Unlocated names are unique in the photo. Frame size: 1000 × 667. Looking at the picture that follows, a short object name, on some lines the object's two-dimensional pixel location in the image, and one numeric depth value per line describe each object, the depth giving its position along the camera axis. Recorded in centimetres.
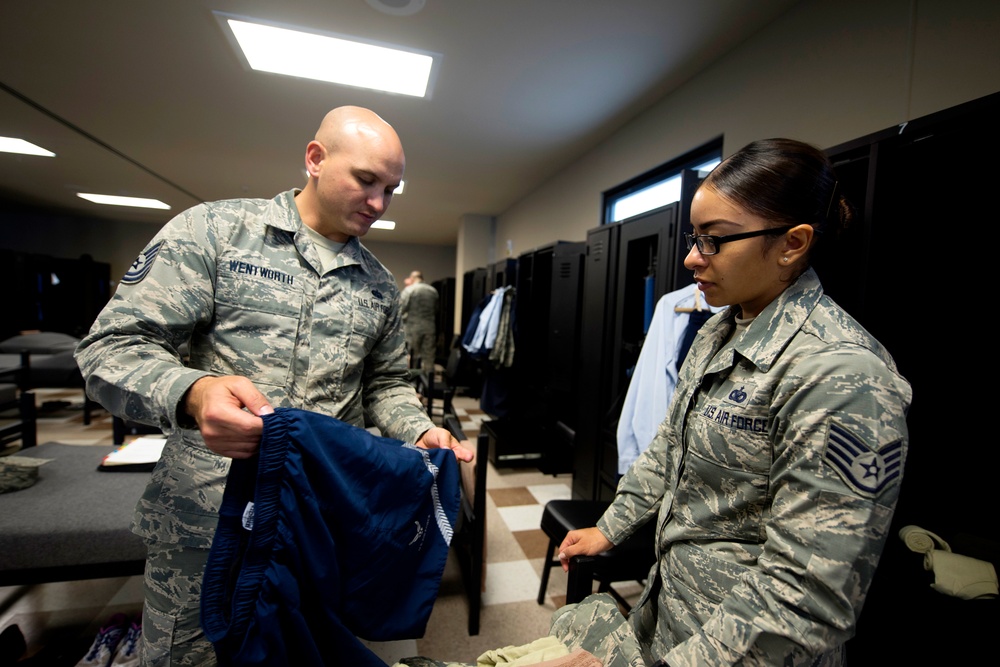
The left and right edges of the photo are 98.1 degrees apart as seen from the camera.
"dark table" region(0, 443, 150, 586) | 145
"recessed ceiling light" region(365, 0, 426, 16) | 227
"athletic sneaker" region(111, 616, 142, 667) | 134
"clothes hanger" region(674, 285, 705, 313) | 181
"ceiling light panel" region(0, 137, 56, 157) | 469
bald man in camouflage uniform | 83
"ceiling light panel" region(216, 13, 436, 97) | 265
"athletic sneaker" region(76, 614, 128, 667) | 135
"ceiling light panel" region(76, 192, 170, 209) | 723
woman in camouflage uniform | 62
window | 289
